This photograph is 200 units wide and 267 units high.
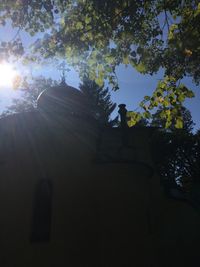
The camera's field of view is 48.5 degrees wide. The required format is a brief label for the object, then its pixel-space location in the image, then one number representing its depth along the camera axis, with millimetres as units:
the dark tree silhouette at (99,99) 26857
